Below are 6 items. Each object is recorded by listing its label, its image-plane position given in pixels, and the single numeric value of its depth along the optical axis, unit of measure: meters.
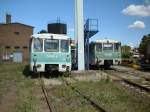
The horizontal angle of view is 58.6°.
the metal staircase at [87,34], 11.86
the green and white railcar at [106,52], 11.02
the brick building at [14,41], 23.58
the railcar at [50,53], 7.87
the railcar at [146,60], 11.85
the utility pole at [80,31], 10.50
